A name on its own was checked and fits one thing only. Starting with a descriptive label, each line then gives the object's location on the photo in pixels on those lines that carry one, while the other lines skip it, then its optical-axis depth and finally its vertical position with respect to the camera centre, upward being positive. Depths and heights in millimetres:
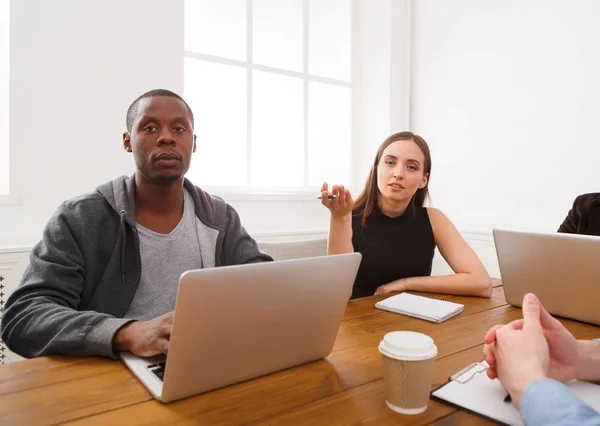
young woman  1825 -45
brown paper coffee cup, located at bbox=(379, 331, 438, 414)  650 -225
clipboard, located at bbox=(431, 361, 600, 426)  656 -282
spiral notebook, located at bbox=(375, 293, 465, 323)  1190 -258
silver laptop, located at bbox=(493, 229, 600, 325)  1104 -141
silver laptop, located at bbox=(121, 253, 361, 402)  636 -170
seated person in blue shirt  562 -224
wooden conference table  644 -285
